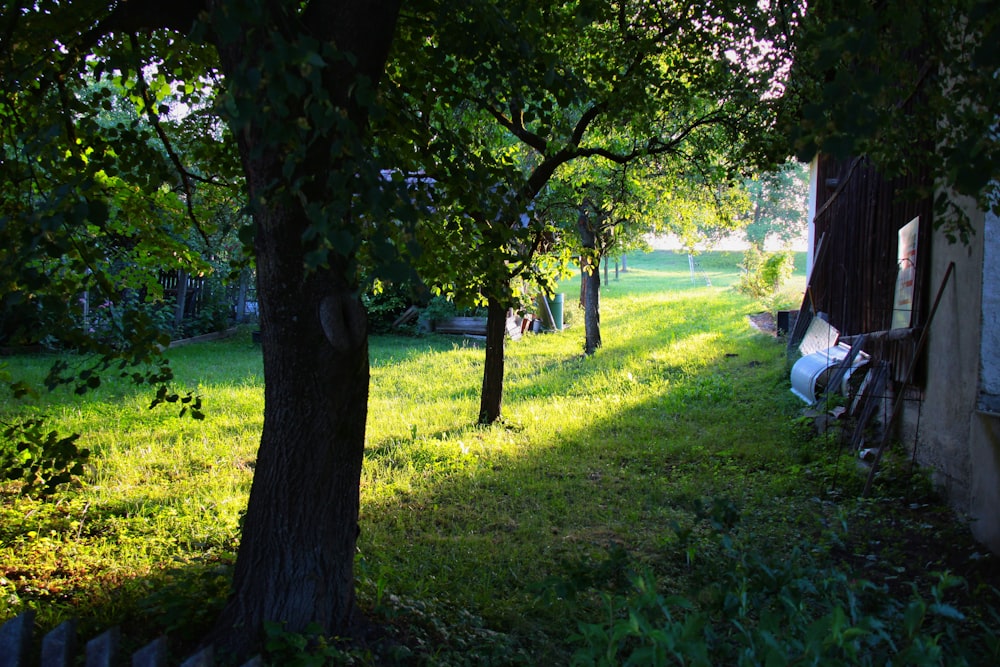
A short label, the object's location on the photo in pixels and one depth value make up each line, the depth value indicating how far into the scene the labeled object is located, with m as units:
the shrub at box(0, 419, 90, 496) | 3.62
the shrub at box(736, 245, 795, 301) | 23.33
